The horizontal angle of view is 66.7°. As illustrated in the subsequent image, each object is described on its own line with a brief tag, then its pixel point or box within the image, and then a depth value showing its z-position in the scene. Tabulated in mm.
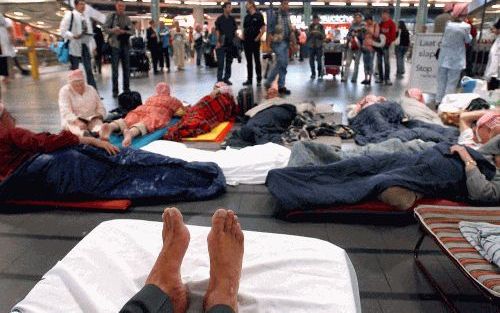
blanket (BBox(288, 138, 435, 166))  2951
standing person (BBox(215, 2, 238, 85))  7332
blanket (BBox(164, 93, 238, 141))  4453
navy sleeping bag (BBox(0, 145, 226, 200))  2703
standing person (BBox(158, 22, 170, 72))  11080
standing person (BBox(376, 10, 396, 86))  7898
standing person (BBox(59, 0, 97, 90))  5961
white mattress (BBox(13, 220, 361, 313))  1355
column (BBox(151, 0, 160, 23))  12189
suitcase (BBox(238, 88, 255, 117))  5387
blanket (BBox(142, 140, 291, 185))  3154
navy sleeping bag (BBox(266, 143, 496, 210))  2488
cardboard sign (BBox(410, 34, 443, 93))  6830
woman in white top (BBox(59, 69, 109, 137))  4020
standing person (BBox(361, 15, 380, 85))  7816
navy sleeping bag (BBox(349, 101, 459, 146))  3709
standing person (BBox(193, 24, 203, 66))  12461
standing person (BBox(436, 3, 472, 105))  5625
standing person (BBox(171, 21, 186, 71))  11602
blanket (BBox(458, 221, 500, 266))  1597
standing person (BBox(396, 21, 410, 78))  8805
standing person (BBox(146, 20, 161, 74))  10383
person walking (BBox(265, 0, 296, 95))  6922
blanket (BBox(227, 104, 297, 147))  4012
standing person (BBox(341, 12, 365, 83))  7949
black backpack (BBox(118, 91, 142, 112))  5215
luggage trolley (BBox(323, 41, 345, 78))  8891
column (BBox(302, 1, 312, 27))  17562
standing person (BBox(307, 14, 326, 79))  8531
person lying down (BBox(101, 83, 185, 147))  4121
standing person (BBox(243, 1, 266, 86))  7082
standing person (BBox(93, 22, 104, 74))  9992
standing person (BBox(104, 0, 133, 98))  6508
